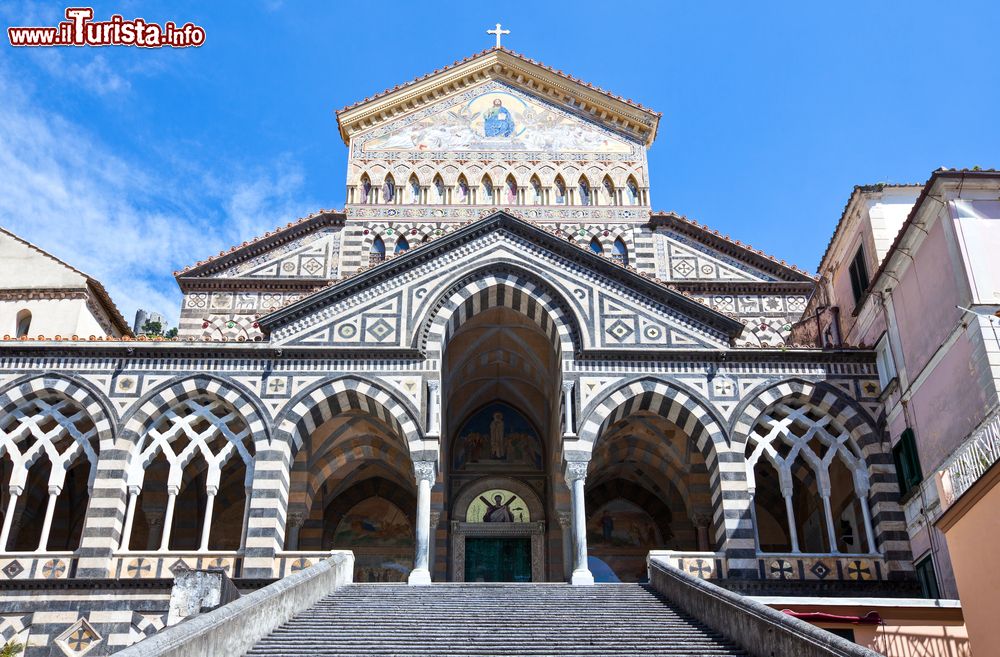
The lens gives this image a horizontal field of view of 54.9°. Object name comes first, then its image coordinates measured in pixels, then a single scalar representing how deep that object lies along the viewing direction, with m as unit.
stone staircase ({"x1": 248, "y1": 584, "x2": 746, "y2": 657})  13.81
